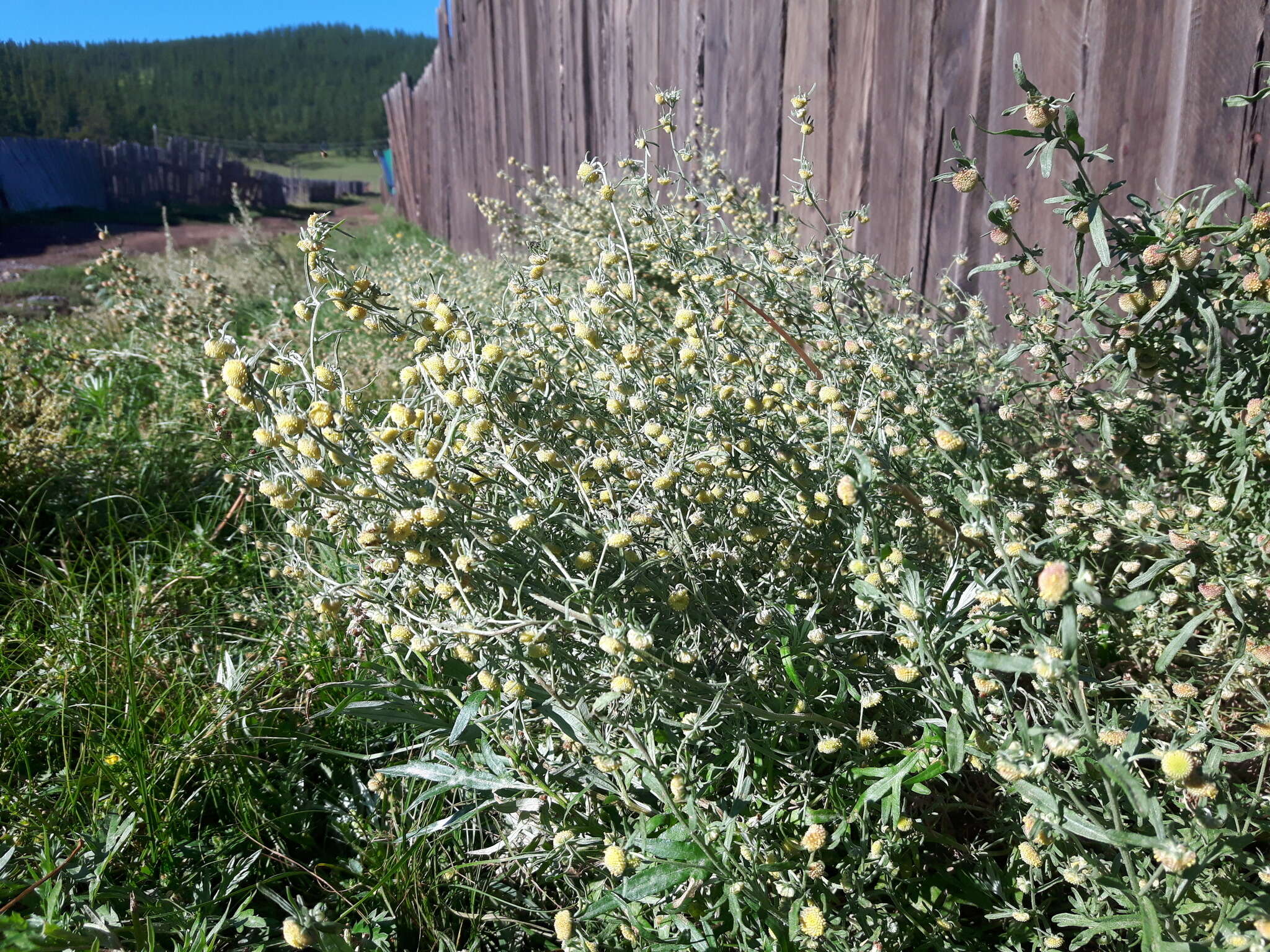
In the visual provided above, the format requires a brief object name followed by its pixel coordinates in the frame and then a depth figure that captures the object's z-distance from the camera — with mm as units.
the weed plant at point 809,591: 342
